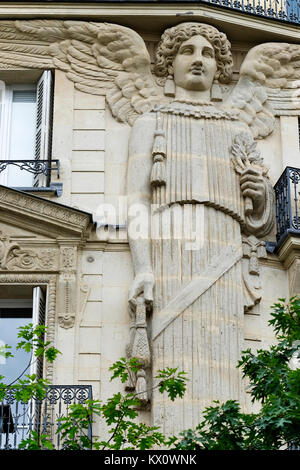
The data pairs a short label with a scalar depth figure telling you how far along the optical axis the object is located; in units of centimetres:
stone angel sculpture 1747
